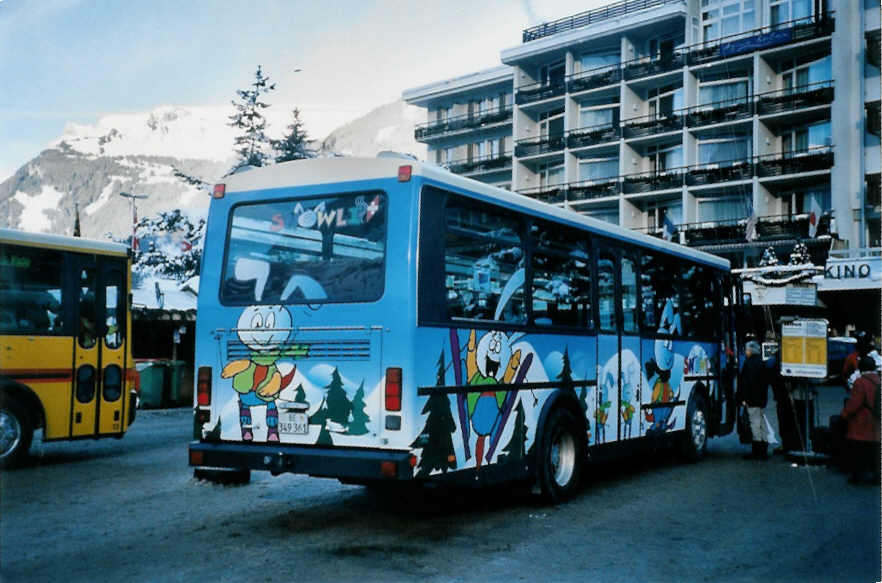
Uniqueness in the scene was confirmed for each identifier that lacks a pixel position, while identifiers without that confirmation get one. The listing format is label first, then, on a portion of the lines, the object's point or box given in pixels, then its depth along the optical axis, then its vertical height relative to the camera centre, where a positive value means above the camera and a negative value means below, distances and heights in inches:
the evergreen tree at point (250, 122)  1947.6 +465.1
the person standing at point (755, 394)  520.4 -30.9
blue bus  287.7 +2.5
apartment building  1651.1 +468.1
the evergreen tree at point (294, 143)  1986.0 +429.4
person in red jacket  422.9 -39.2
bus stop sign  483.8 -4.4
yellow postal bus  446.6 -2.3
